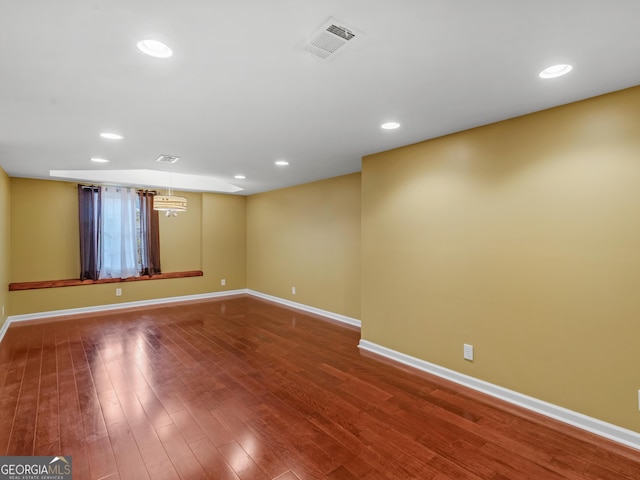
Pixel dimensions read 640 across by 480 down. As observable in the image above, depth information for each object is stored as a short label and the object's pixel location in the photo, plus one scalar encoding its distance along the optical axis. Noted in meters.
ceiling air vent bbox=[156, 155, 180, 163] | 3.97
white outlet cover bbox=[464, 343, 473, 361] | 2.99
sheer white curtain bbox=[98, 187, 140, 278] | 5.86
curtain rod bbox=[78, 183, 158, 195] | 5.62
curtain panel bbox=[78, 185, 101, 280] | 5.60
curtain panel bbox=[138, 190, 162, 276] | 6.23
